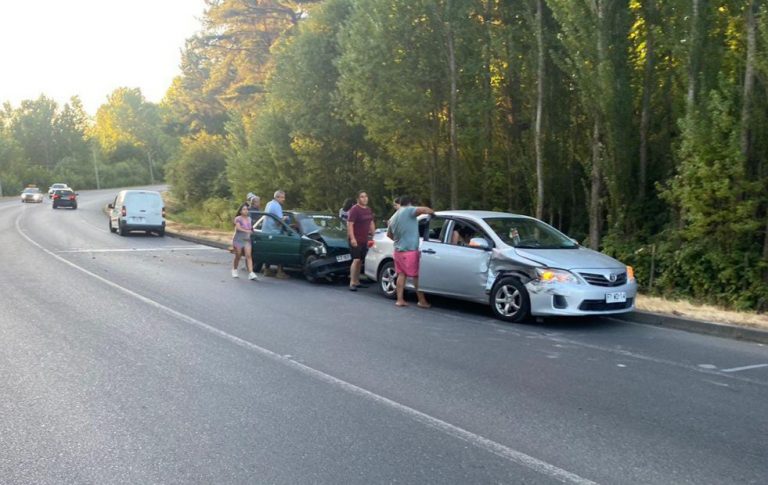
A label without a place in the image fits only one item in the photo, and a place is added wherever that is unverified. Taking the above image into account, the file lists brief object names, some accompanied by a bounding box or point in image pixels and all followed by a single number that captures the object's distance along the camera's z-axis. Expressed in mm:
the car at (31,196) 64188
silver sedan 8836
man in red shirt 11953
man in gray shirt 10367
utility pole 98375
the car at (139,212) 25688
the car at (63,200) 50500
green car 13242
